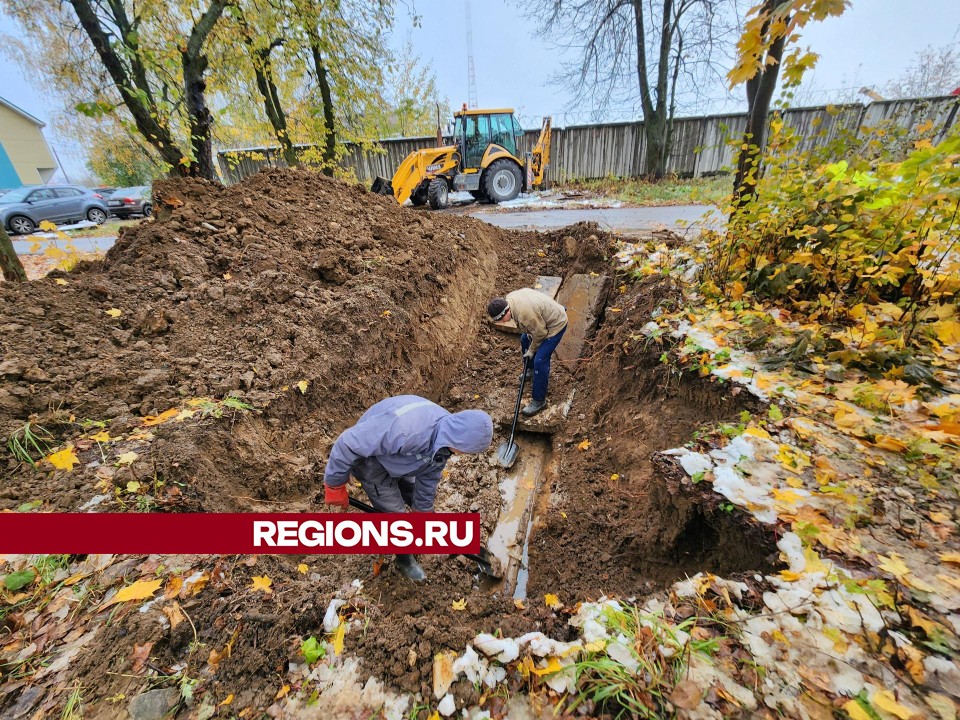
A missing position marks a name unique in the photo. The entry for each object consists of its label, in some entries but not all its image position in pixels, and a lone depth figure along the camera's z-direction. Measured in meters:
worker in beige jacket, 3.99
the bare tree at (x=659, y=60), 12.77
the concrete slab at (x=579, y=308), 5.32
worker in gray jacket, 2.37
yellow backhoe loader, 10.91
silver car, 11.88
